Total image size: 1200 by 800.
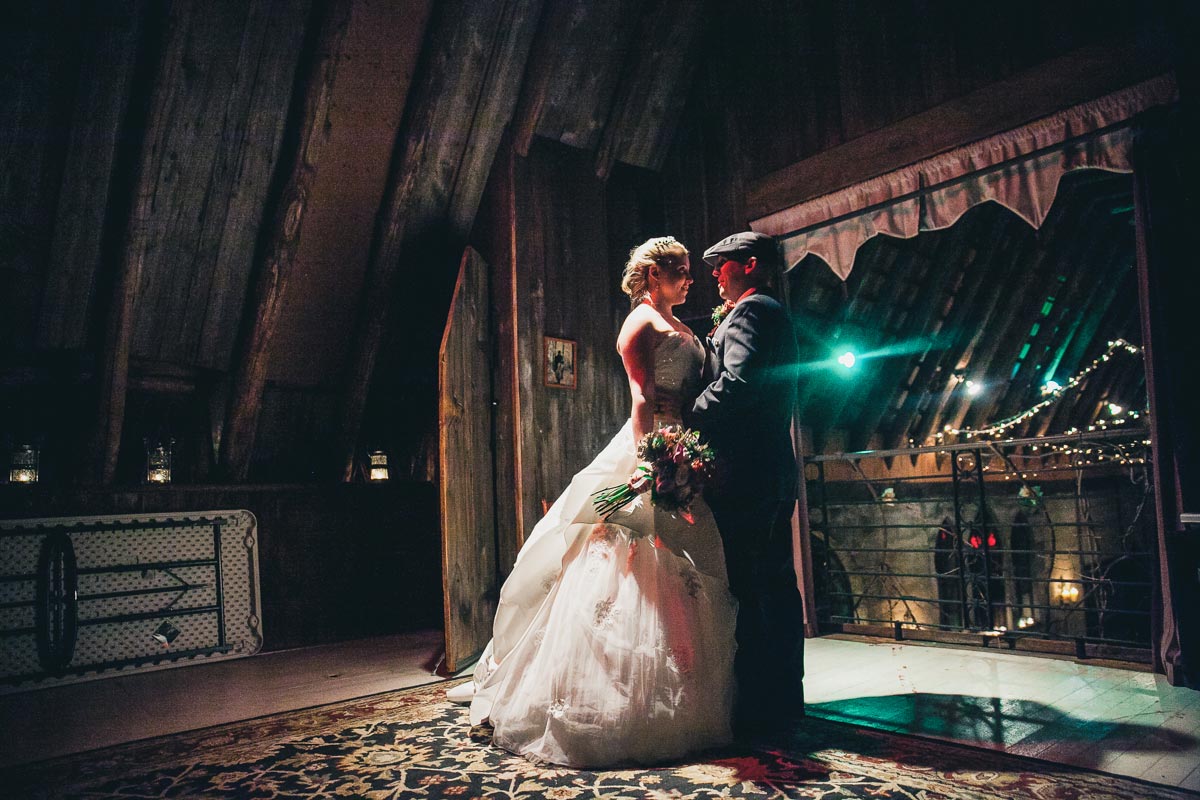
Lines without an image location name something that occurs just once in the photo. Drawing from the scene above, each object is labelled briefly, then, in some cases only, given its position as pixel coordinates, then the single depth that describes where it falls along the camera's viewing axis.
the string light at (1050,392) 11.62
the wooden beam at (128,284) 3.68
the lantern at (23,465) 4.12
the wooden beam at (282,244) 3.93
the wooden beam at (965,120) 3.11
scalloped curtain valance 3.12
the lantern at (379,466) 5.48
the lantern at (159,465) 4.58
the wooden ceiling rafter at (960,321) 9.54
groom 2.42
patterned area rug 1.93
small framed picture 4.38
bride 2.19
